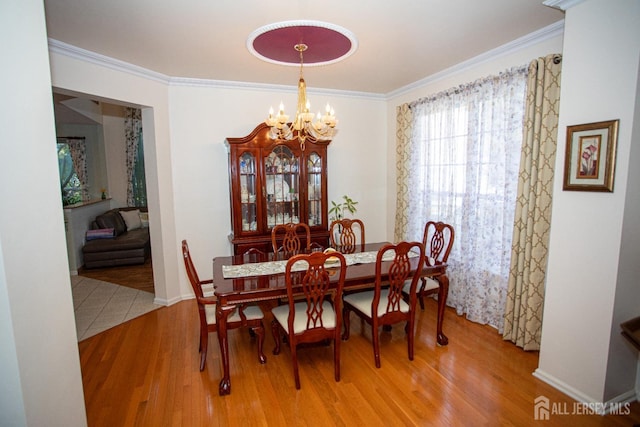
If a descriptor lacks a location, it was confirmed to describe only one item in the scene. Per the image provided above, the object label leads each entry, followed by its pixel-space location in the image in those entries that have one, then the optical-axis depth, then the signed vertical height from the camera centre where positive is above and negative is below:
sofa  5.34 -1.08
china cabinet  3.64 -0.09
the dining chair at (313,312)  2.12 -0.98
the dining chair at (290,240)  3.33 -0.66
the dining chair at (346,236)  3.46 -0.69
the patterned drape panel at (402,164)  4.04 +0.18
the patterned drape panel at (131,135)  6.74 +0.96
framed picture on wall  1.86 +0.12
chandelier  2.42 +0.47
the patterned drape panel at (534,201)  2.46 -0.20
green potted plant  4.40 -0.41
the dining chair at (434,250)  2.89 -0.74
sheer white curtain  2.88 +0.02
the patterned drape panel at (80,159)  6.54 +0.46
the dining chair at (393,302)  2.38 -1.01
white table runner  2.57 -0.75
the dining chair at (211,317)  2.37 -1.05
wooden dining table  2.19 -0.76
